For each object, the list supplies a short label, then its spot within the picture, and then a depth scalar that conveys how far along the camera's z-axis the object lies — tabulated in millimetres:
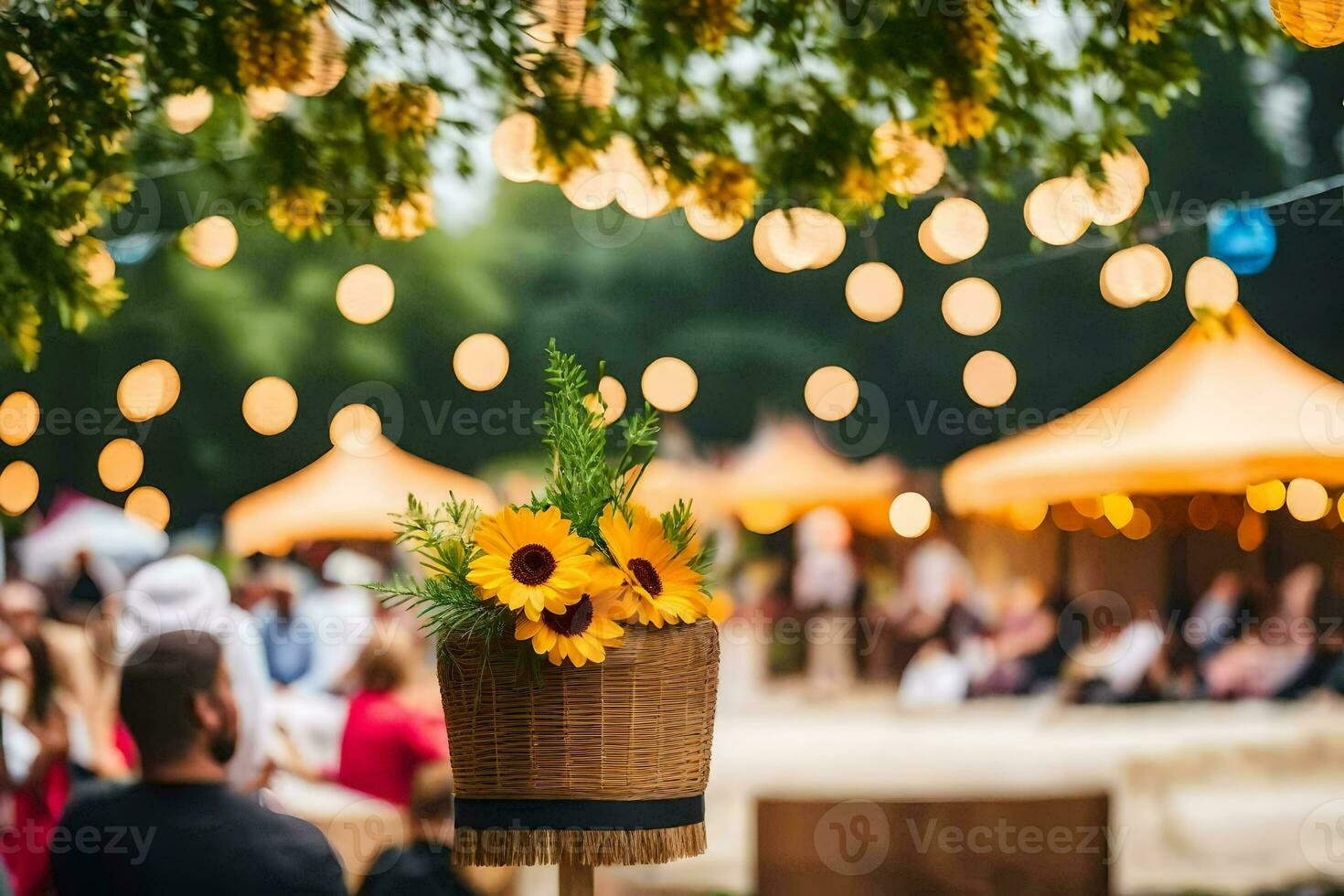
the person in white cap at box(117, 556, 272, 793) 2924
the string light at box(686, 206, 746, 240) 3041
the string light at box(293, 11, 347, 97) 2826
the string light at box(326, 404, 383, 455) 3066
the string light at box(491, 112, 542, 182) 2975
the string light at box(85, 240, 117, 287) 2895
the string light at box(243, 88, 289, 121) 2859
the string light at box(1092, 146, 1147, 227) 3078
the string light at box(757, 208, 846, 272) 3064
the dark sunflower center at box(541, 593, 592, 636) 1251
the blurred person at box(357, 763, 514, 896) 2836
